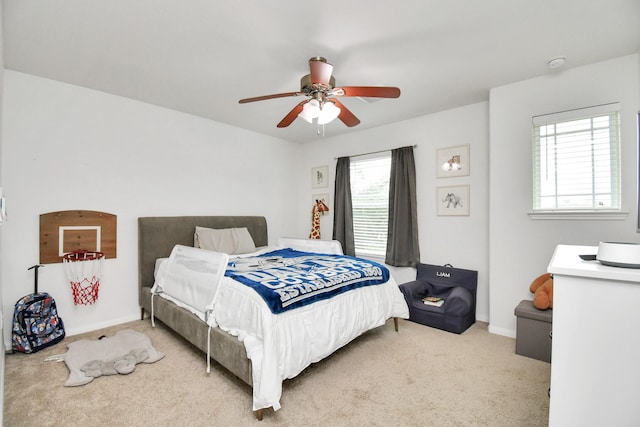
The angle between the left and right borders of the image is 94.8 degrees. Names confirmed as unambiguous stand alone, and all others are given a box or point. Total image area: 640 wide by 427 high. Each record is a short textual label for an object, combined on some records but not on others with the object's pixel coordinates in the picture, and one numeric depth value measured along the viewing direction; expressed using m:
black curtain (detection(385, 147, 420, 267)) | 3.79
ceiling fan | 2.03
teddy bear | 2.46
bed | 1.76
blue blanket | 1.96
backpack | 2.46
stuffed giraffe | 4.77
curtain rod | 3.84
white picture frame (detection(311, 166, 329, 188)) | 4.85
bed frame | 1.96
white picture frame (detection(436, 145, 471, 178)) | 3.44
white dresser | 0.78
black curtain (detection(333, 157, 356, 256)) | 4.45
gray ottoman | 2.40
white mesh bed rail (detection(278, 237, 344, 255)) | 3.45
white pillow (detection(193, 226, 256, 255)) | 3.49
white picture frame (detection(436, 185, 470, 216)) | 3.46
